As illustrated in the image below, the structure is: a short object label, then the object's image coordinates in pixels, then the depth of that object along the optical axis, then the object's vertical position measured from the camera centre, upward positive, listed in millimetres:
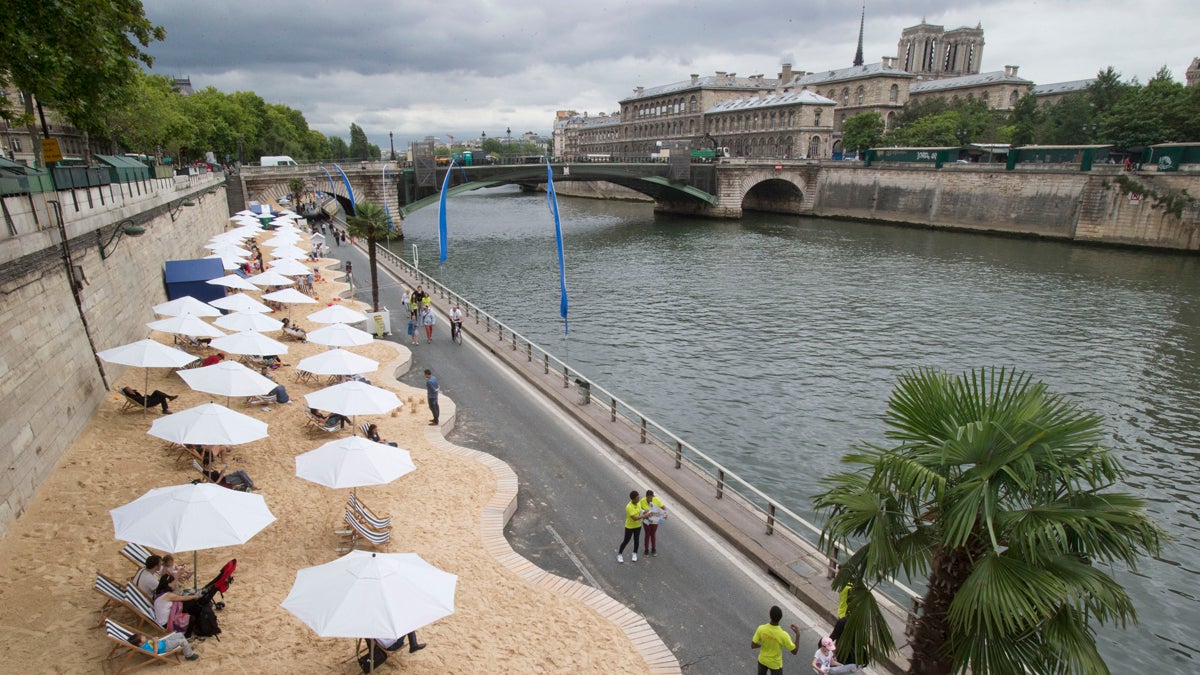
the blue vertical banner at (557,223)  19569 -2049
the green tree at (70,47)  13536 +2401
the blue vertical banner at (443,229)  24122 -2674
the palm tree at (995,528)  4699 -2800
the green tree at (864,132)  101500 +3633
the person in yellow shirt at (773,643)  7996 -5860
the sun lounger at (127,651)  7914 -6073
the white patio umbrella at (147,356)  15086 -4607
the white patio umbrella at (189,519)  8680 -4886
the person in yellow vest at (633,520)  10734 -5856
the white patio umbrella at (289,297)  23359 -5061
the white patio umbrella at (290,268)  28219 -4850
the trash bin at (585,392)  17812 -6275
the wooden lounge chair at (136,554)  9430 -5662
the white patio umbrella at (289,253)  31105 -4654
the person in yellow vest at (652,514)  10867 -5821
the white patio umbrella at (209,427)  11930 -4985
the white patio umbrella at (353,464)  11023 -5227
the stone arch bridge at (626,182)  61781 -2872
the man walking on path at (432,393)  16266 -5793
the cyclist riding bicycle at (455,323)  24234 -6085
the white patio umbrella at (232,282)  24266 -4648
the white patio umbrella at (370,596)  7305 -5026
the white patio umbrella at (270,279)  25578 -4806
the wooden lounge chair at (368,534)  10836 -6143
